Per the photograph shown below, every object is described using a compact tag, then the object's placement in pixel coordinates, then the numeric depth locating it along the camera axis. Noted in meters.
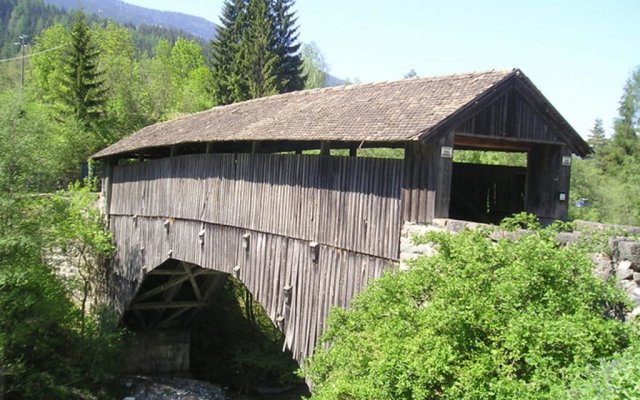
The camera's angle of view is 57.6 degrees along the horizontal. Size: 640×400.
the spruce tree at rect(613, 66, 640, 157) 36.78
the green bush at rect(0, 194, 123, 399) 13.89
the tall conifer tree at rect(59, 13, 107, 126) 30.09
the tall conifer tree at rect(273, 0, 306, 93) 37.97
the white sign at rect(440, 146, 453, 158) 8.43
